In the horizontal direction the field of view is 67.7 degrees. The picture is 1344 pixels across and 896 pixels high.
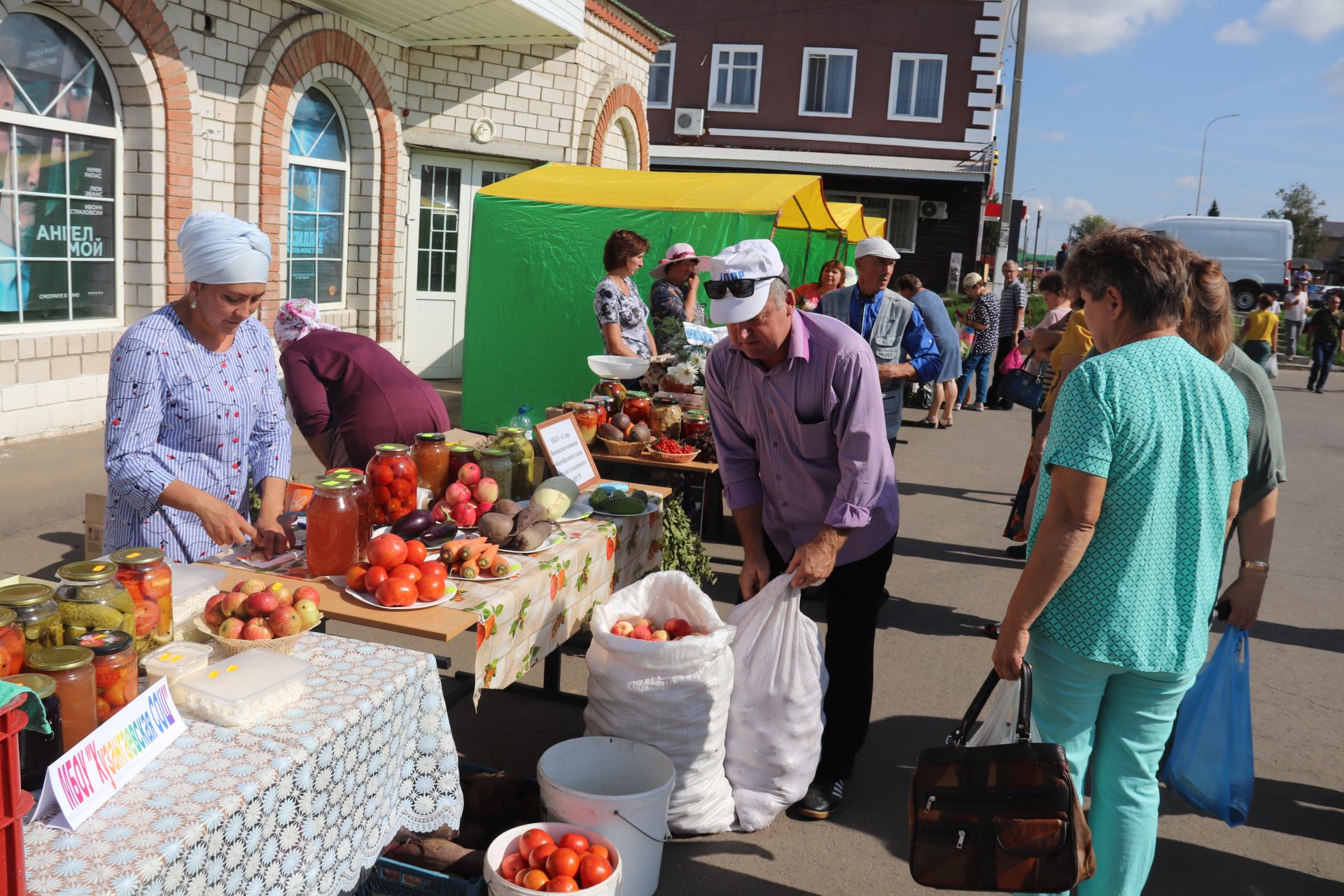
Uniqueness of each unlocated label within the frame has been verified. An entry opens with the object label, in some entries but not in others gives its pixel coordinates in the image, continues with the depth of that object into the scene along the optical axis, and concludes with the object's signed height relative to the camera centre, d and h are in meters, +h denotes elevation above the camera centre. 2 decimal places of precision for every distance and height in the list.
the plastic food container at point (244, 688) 2.05 -0.86
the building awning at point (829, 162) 22.61 +3.43
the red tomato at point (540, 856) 2.61 -1.45
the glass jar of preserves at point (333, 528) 2.88 -0.72
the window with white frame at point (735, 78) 24.64 +5.58
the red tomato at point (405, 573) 2.83 -0.81
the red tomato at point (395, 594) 2.77 -0.85
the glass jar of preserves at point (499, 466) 3.82 -0.66
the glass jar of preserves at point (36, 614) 1.88 -0.66
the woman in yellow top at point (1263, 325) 14.29 +0.26
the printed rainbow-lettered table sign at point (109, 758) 1.67 -0.87
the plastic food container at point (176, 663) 2.09 -0.82
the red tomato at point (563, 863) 2.55 -1.44
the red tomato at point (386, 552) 2.86 -0.76
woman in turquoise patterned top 2.33 -0.47
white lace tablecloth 1.65 -0.97
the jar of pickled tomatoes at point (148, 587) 2.18 -0.70
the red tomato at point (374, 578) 2.81 -0.82
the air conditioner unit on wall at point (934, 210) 23.81 +2.60
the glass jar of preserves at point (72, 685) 1.76 -0.75
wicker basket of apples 2.34 -0.81
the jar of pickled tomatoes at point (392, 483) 3.39 -0.67
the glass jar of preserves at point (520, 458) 3.96 -0.65
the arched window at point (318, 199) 9.93 +0.81
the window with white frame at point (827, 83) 24.17 +5.52
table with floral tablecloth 2.93 -0.98
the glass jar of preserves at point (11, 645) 1.79 -0.69
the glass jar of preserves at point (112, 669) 1.88 -0.76
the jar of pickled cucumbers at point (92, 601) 1.98 -0.67
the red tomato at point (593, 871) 2.57 -1.46
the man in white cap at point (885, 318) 6.05 -0.01
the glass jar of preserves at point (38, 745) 1.72 -0.83
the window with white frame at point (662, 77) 25.06 +5.60
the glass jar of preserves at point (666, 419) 5.79 -0.67
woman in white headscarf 2.84 -0.41
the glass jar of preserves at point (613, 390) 6.06 -0.56
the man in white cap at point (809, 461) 3.19 -0.50
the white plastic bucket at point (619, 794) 2.86 -1.46
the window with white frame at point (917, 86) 23.72 +5.49
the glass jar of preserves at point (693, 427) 5.89 -0.71
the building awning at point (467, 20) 9.84 +2.77
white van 25.05 +2.38
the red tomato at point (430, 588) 2.85 -0.85
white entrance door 11.60 +0.36
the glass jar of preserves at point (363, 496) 2.93 -0.63
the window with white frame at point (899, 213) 24.45 +2.54
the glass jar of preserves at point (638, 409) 5.88 -0.64
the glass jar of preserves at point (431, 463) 3.68 -0.64
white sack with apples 3.12 -1.26
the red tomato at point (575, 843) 2.66 -1.44
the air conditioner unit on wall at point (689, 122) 24.38 +4.38
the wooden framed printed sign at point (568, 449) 4.07 -0.64
